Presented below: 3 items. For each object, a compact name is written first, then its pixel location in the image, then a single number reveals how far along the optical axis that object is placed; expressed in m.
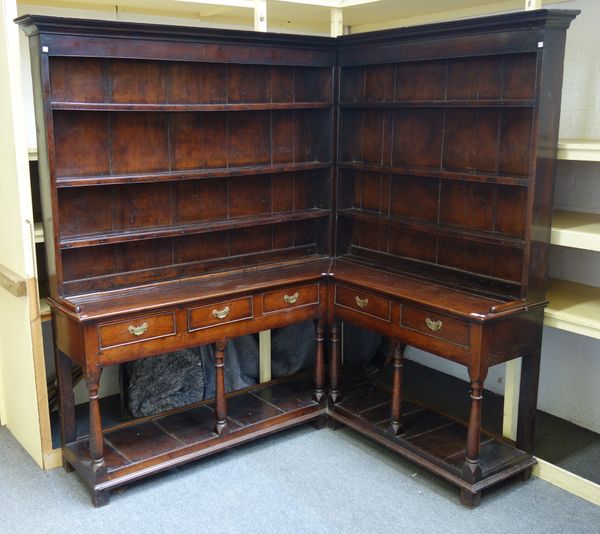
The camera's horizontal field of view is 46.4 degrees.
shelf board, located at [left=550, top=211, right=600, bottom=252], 2.62
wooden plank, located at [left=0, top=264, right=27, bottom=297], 2.83
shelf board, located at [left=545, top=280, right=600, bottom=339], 2.68
